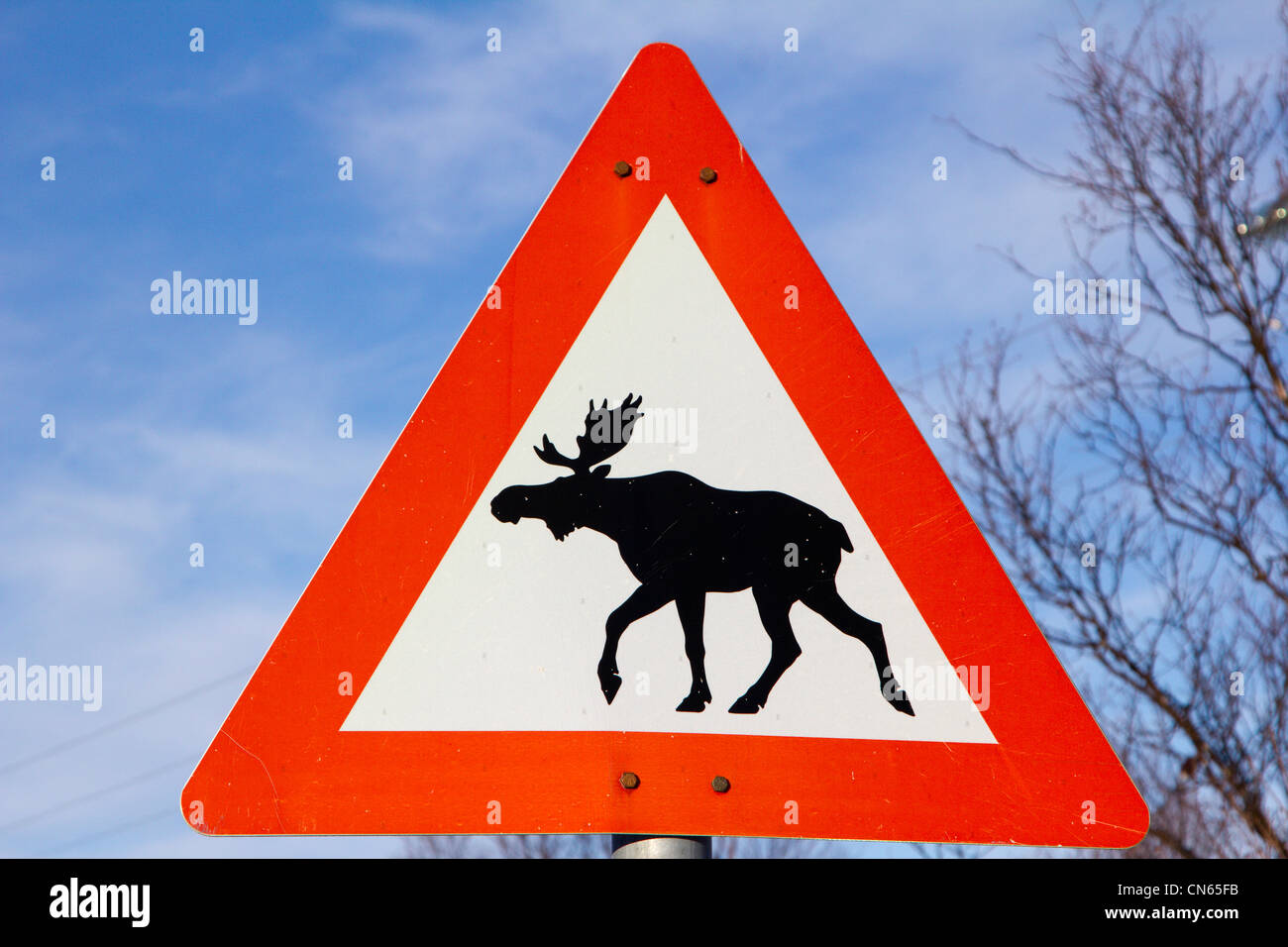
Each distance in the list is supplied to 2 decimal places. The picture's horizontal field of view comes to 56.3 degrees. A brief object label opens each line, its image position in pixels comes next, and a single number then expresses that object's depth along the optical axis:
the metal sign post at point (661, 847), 1.61
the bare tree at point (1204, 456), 4.55
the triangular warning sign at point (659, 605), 1.65
